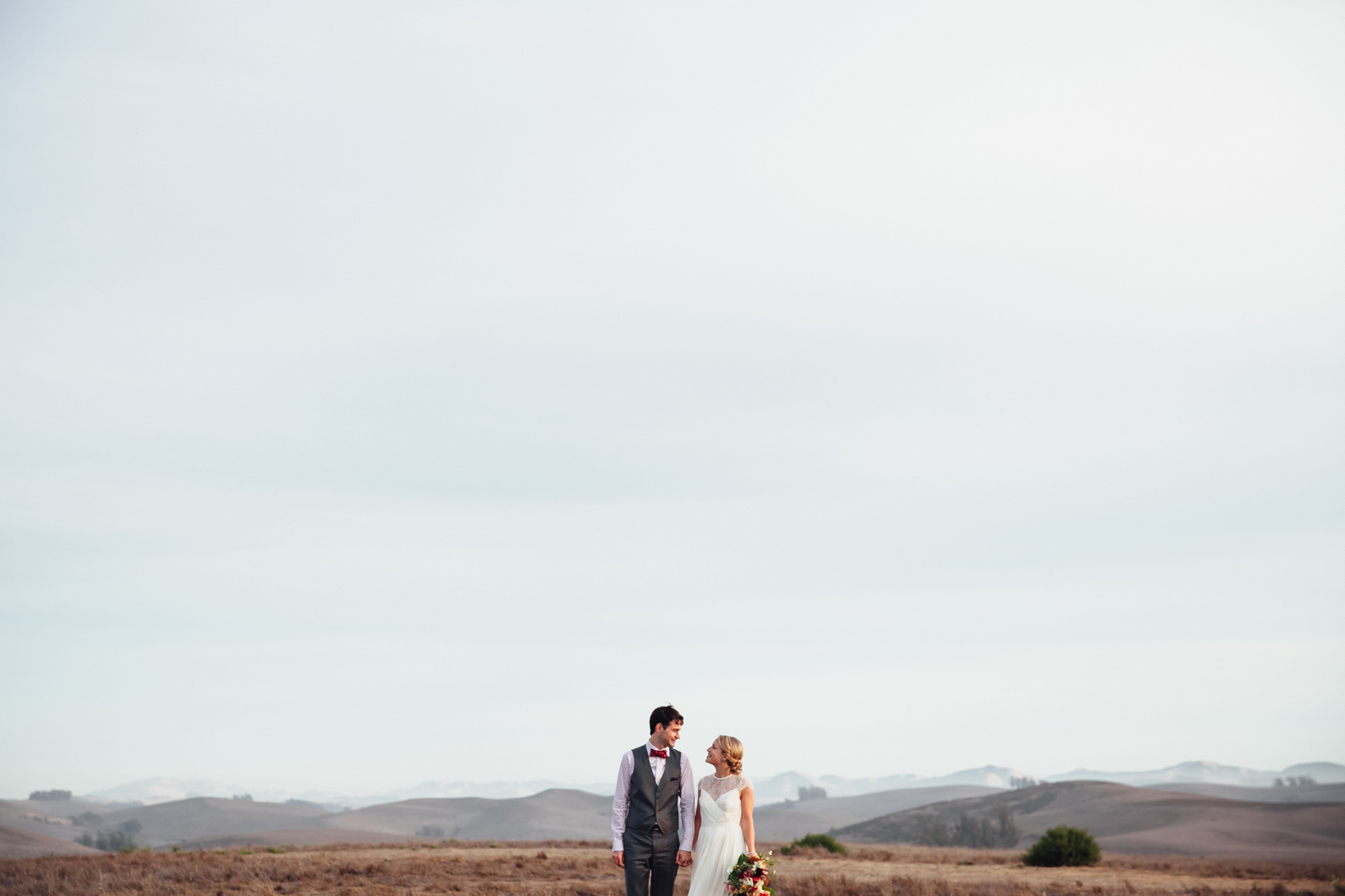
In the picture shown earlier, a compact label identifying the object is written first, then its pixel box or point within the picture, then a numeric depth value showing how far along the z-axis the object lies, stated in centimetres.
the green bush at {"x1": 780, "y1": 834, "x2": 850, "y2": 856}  3508
